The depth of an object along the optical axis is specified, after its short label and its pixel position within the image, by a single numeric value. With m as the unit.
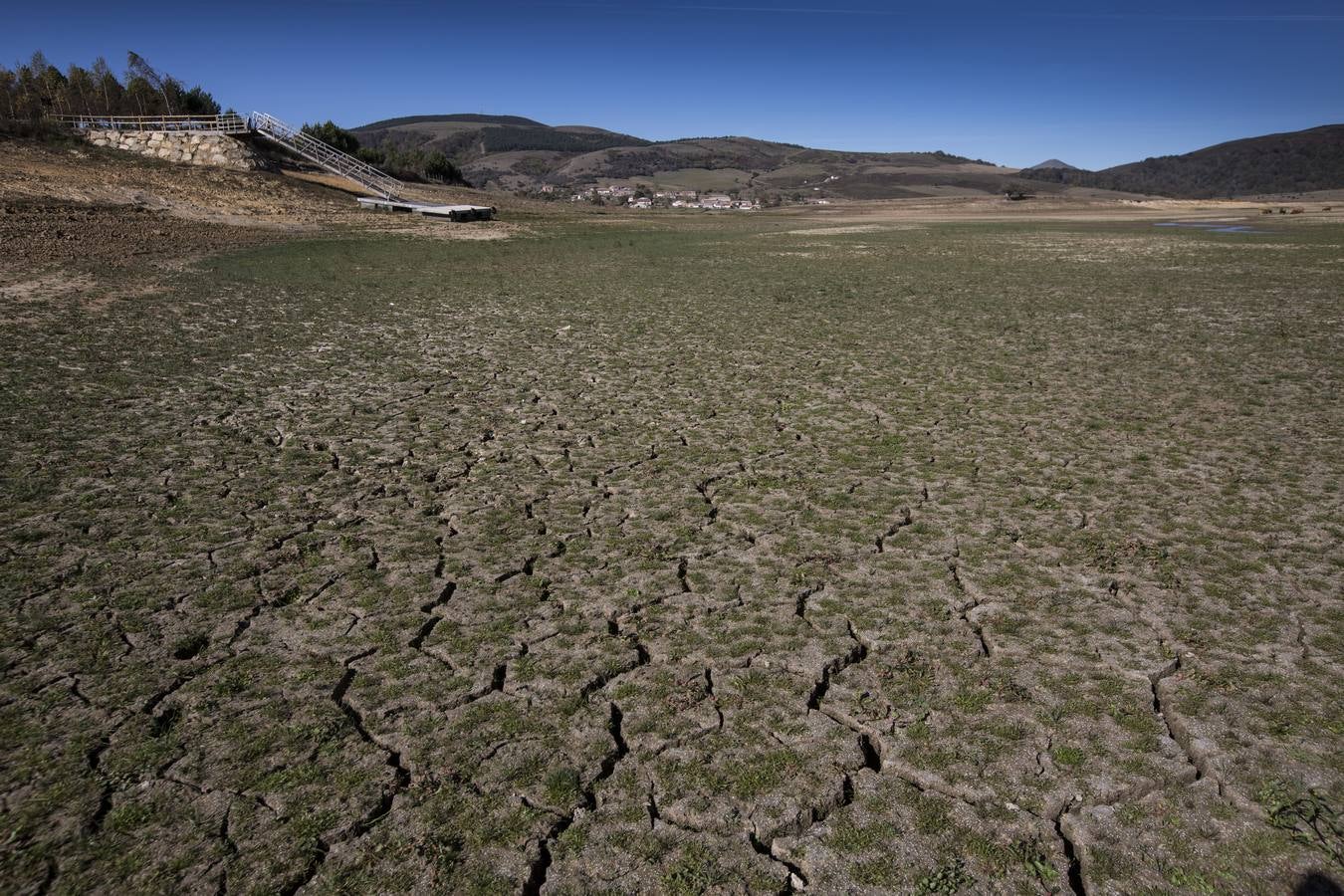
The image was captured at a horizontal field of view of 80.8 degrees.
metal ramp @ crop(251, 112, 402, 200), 39.97
